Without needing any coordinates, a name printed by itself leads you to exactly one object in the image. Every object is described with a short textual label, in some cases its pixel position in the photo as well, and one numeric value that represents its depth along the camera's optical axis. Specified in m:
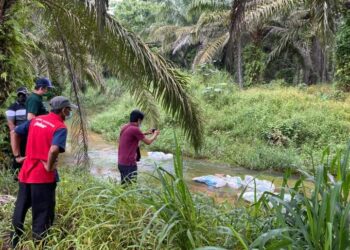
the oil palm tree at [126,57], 5.98
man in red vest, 3.66
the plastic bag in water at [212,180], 9.52
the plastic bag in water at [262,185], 7.97
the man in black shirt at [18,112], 5.48
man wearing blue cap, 4.96
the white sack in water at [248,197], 7.48
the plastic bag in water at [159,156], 12.24
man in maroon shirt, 5.91
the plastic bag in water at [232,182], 9.40
